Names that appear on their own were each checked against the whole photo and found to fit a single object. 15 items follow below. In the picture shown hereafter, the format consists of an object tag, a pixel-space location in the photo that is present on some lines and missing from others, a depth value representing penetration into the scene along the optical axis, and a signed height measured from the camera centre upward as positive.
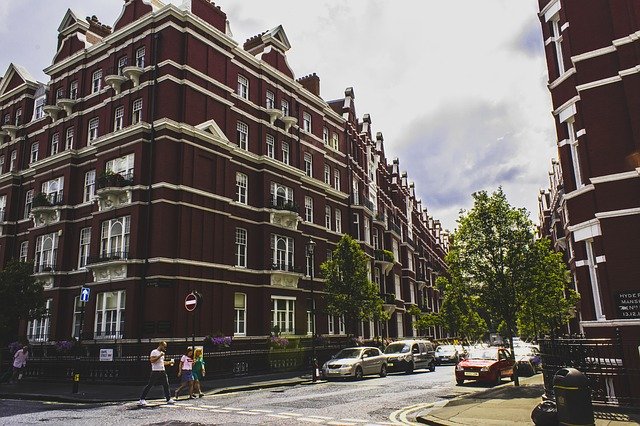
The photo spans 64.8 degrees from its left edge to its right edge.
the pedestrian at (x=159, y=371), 15.84 -1.24
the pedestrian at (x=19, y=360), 23.83 -1.21
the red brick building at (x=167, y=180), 25.92 +9.02
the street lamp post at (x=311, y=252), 26.49 +3.86
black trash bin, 9.22 -1.44
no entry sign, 19.50 +1.05
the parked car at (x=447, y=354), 38.14 -2.25
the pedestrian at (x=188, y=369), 18.09 -1.39
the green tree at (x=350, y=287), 31.65 +2.43
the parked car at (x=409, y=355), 27.69 -1.71
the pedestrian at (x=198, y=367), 18.23 -1.34
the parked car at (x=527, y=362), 27.22 -2.18
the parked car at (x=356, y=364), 23.58 -1.78
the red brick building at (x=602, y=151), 12.91 +4.62
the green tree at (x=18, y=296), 24.73 +1.84
